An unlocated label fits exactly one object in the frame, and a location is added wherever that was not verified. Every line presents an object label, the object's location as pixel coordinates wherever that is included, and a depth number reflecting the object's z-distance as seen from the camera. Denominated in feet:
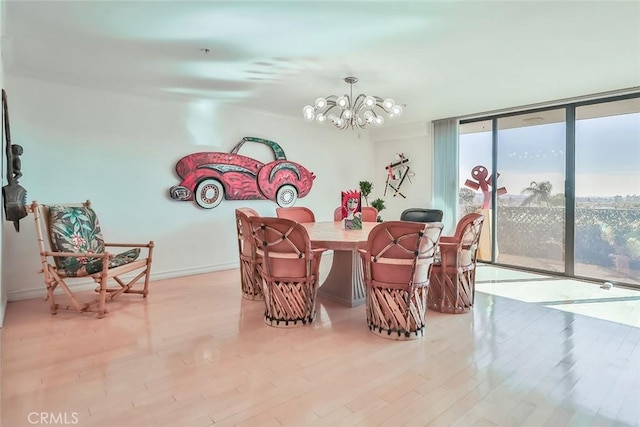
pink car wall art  15.05
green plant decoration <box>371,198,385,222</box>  15.00
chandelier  10.47
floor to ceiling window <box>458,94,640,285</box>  13.96
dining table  10.53
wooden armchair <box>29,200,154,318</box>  9.96
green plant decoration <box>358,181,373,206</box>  13.03
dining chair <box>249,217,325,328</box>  8.70
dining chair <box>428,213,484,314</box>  9.86
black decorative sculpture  9.38
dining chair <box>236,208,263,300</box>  11.23
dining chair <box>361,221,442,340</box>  7.89
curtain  18.47
